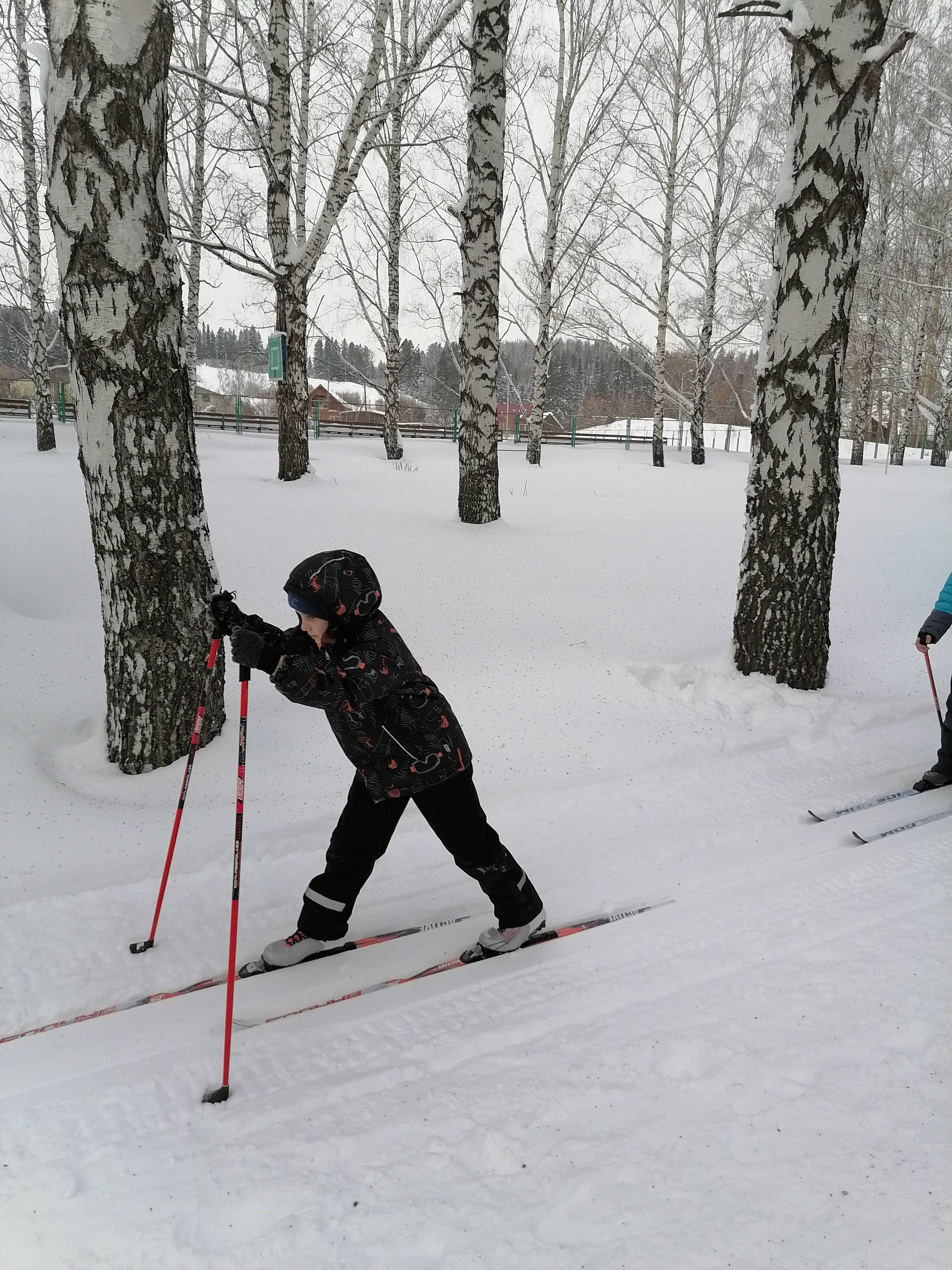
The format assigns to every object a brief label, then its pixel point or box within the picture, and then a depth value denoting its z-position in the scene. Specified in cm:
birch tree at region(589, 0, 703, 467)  1720
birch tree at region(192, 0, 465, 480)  796
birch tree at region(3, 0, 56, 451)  1235
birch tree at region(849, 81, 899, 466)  1928
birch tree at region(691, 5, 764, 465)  1703
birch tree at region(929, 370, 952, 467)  2123
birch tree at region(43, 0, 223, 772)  338
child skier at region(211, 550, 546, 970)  255
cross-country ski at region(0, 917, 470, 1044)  263
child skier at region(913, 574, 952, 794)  439
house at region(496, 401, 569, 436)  3631
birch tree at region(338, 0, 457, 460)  1419
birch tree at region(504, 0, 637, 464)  1662
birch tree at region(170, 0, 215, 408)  1375
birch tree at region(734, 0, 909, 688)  472
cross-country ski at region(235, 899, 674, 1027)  268
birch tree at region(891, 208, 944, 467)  2102
